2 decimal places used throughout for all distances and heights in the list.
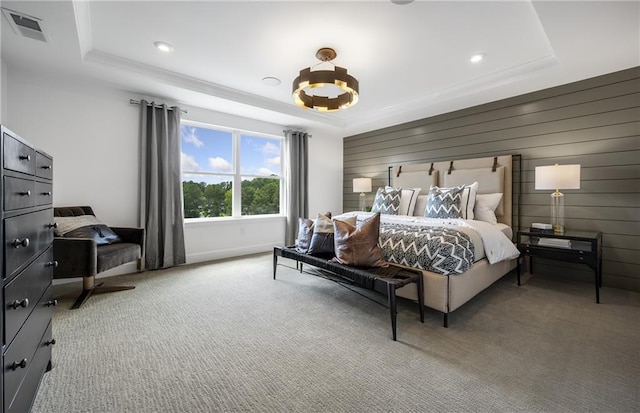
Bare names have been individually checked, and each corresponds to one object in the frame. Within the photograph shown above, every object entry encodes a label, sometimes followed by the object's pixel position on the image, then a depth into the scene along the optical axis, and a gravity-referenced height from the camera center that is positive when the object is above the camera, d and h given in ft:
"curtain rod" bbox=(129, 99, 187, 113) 11.93 +4.41
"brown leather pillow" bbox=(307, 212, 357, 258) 9.31 -1.25
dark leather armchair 8.18 -1.74
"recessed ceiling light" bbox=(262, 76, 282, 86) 11.47 +5.22
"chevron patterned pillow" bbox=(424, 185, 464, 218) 11.48 +0.02
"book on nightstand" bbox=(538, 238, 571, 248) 9.46 -1.36
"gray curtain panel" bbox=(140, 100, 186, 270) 12.17 +0.73
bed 7.35 -0.62
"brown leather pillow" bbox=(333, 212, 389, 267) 7.84 -1.24
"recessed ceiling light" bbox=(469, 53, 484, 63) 9.53 +5.16
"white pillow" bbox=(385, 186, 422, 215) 13.87 +0.11
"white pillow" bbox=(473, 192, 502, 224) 11.68 -0.15
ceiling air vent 6.86 +4.69
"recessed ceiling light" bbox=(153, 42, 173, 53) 8.91 +5.15
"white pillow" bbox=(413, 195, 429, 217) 13.71 -0.14
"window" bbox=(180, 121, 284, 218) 14.28 +1.74
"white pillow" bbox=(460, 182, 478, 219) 11.60 +0.15
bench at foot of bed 6.48 -1.93
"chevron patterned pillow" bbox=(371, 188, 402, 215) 13.75 +0.06
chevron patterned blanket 7.34 -1.30
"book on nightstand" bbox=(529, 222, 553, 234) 9.95 -0.93
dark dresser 3.20 -0.95
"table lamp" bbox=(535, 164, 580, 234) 9.41 +0.82
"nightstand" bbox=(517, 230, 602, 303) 8.75 -1.52
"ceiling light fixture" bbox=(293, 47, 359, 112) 8.33 +3.77
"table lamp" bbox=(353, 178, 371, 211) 17.71 +1.19
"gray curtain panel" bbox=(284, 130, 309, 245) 17.31 +1.54
